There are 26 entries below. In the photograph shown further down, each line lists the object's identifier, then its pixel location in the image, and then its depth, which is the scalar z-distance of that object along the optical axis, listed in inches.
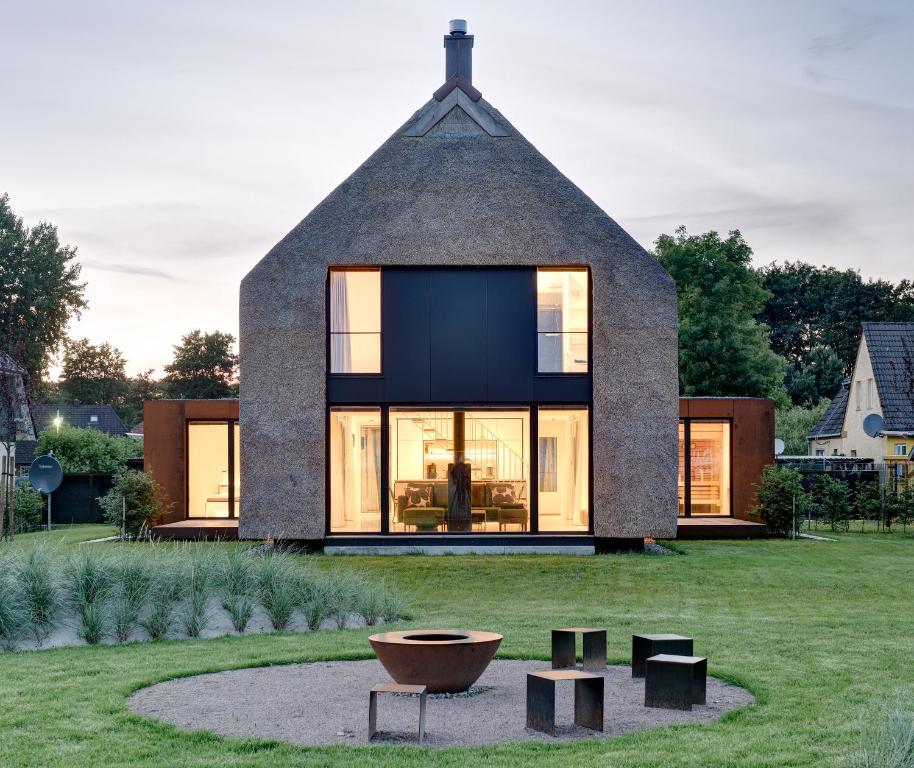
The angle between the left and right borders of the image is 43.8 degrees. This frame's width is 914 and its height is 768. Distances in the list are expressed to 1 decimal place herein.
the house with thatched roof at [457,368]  770.2
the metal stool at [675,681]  299.7
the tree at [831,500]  1036.5
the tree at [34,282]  2103.8
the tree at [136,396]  3073.3
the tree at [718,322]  1717.5
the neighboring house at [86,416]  2361.3
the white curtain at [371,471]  776.9
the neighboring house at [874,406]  1497.3
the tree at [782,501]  901.2
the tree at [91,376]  2989.7
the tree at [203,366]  2460.6
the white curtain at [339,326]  778.8
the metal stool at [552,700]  278.7
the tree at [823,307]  2438.5
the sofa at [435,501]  778.8
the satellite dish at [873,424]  1263.5
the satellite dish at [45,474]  1002.7
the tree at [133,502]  884.6
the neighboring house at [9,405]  948.6
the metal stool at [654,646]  340.8
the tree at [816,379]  2411.4
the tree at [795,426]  2065.7
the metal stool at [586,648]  358.0
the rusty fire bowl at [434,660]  320.5
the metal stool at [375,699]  272.2
